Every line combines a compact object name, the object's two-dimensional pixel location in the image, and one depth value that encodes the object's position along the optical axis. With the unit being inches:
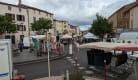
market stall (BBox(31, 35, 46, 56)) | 442.0
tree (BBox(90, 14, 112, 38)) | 882.5
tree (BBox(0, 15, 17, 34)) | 618.8
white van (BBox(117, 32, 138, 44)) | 369.0
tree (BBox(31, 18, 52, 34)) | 806.0
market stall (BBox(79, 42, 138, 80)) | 176.3
